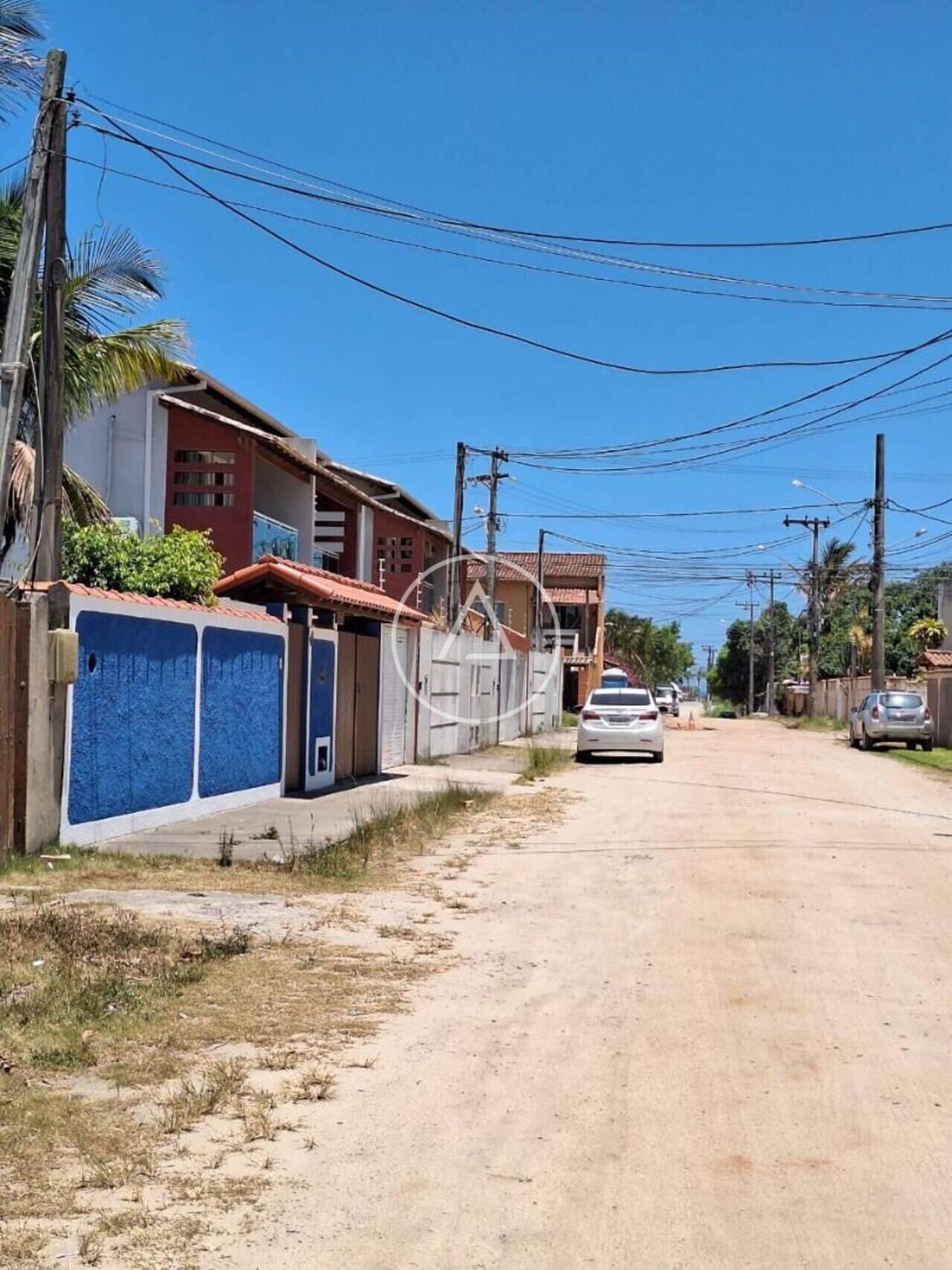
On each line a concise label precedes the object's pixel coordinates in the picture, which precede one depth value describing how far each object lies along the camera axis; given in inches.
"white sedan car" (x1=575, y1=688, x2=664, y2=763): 998.4
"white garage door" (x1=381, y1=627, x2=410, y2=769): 853.8
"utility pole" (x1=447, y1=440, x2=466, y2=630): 1190.4
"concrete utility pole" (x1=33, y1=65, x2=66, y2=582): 414.6
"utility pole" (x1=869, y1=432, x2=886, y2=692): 1519.4
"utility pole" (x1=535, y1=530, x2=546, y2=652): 1817.2
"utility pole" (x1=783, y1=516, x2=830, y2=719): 2322.8
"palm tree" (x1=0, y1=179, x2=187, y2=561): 479.8
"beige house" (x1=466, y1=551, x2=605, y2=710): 2385.6
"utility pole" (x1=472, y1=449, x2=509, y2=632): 1437.0
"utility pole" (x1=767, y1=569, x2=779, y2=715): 3186.5
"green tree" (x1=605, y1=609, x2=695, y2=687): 3846.0
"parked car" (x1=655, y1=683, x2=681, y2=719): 2633.6
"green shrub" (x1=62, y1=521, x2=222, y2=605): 555.2
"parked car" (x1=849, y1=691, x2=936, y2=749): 1220.5
